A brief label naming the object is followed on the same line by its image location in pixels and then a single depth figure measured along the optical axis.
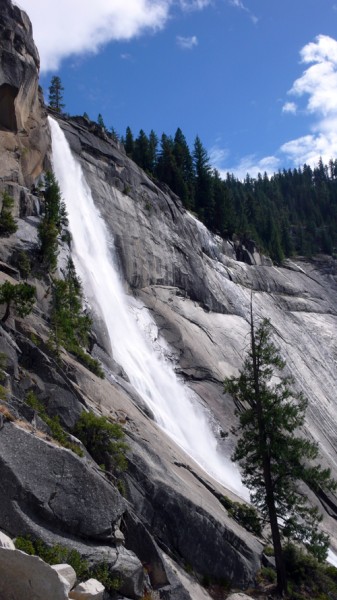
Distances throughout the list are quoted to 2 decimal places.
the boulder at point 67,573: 10.08
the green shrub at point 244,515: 22.20
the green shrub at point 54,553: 11.02
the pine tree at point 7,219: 30.19
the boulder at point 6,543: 9.62
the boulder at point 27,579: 9.45
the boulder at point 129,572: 12.41
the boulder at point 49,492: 11.66
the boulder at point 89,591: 10.33
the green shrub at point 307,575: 21.20
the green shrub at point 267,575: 19.98
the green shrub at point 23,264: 28.77
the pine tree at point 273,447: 21.42
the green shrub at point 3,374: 14.97
